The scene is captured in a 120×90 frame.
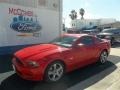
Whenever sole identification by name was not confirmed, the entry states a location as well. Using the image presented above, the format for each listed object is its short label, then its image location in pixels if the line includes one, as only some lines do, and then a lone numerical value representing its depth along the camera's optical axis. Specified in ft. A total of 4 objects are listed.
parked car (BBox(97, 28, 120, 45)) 26.34
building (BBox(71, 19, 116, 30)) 115.47
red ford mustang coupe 8.86
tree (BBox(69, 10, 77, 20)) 151.08
